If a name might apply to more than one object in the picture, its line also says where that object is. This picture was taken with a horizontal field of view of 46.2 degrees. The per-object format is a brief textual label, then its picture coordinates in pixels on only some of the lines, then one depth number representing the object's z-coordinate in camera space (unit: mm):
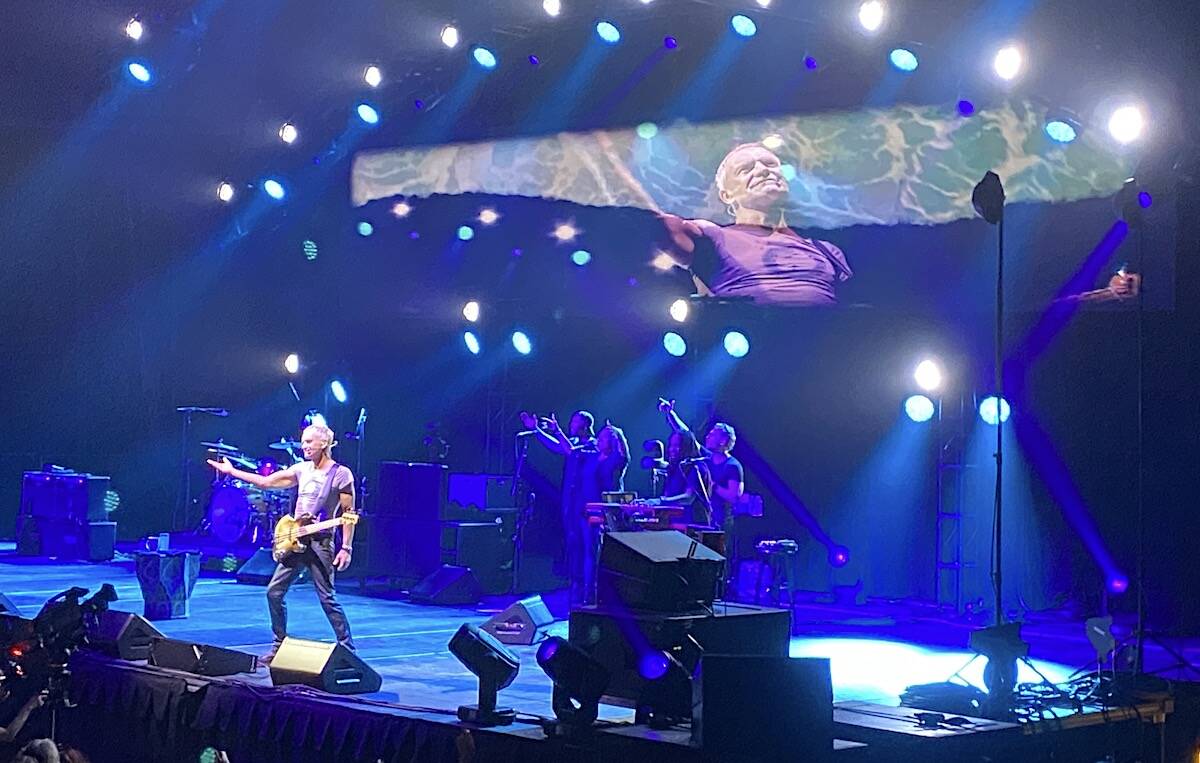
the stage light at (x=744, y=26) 14500
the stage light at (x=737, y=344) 15852
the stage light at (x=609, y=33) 15078
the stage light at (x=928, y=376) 14781
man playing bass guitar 9648
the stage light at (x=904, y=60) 13547
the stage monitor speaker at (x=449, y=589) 14430
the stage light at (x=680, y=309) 15859
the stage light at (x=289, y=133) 17891
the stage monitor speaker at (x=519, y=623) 11234
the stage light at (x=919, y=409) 15023
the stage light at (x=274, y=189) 18875
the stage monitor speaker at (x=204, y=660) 8828
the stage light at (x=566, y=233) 16766
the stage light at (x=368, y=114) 17672
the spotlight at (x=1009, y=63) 12409
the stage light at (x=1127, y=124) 12219
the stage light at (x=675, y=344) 16234
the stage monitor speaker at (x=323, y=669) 8242
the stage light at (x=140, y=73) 14922
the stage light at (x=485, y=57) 16266
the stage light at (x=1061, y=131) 13023
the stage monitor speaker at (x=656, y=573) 7816
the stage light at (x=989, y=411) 14422
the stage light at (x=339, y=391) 19422
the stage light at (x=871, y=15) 12156
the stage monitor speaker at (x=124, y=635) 9391
